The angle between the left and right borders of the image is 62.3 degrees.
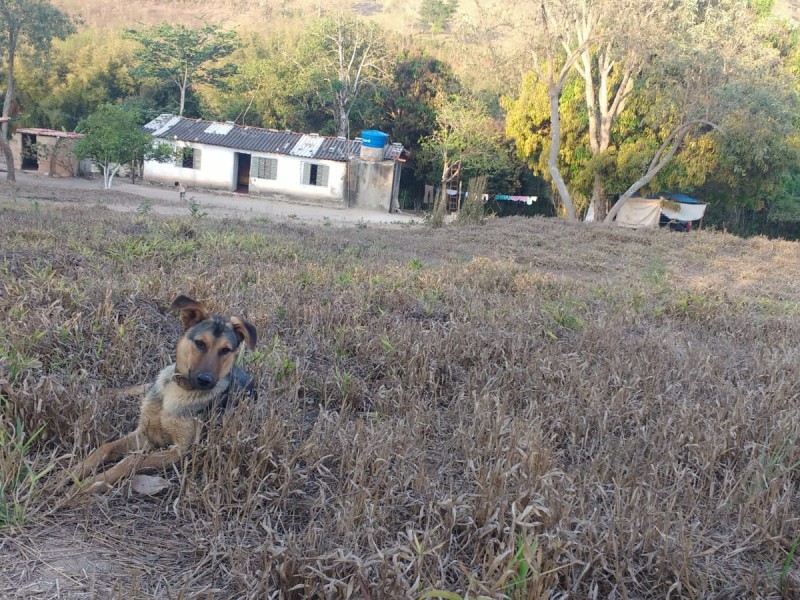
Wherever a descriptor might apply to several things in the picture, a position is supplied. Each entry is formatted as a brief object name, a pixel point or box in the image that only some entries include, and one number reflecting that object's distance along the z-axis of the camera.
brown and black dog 2.94
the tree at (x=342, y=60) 34.22
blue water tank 29.95
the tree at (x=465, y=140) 30.59
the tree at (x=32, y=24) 26.65
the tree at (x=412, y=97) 34.47
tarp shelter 27.02
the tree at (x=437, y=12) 64.31
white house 30.92
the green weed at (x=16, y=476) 2.37
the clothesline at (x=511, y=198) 31.97
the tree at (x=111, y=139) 23.78
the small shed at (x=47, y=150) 29.95
